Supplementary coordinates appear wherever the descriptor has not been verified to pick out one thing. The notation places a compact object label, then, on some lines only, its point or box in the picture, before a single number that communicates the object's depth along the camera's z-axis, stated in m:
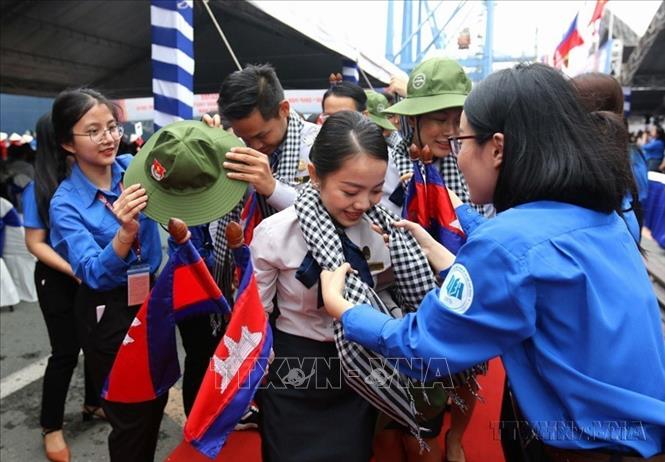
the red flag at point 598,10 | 7.06
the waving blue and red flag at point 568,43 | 8.45
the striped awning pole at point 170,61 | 3.79
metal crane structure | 34.69
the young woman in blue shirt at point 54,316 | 2.54
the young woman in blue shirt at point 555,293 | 1.02
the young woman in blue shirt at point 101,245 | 1.90
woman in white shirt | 1.55
